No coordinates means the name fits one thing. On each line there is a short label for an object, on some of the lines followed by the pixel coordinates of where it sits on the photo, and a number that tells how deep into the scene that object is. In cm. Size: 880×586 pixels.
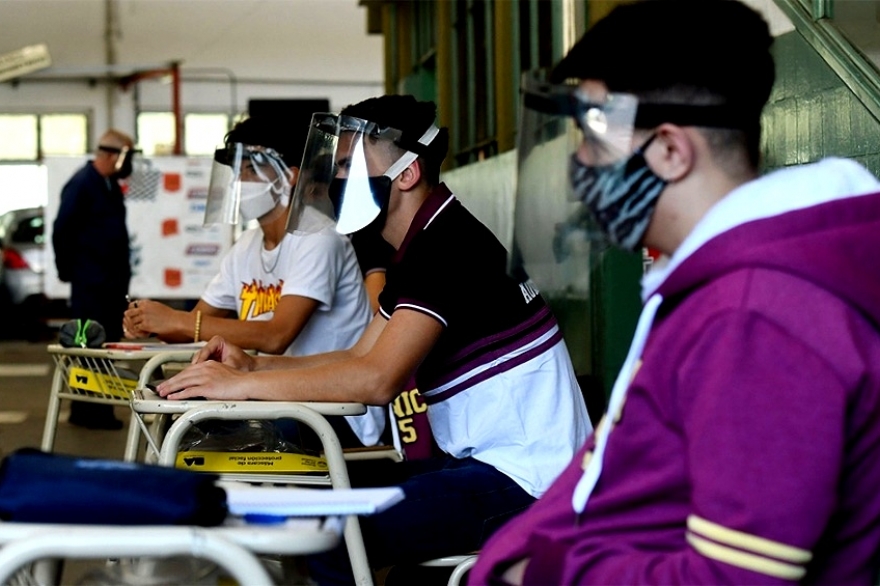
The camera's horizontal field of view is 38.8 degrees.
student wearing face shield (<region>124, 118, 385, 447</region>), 390
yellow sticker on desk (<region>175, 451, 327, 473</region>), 302
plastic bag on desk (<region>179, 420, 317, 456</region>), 324
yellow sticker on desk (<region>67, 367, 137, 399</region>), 399
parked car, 1533
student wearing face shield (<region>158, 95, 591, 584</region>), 251
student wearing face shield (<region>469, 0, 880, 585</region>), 129
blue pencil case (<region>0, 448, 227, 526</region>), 150
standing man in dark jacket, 781
